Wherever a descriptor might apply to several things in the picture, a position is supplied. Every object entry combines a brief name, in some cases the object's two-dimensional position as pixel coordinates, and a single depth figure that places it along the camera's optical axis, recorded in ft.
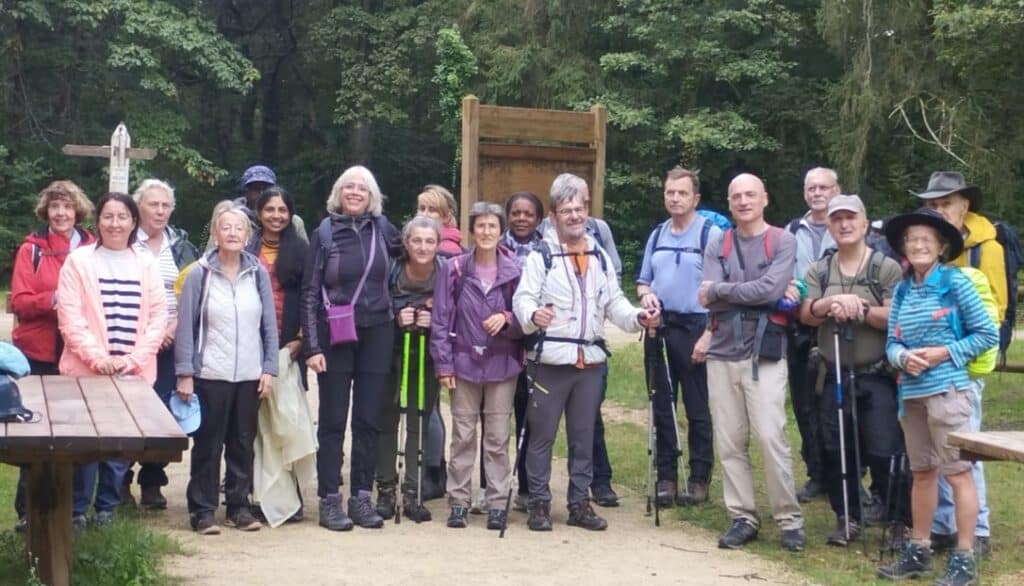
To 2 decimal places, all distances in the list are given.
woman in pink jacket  20.86
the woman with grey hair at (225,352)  22.38
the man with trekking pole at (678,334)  25.71
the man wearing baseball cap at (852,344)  22.16
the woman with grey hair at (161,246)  24.13
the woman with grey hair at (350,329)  23.21
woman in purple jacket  23.66
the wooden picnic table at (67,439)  14.71
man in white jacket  23.56
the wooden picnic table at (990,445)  16.87
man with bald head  22.34
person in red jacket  22.11
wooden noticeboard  31.55
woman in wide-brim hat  19.79
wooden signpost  53.11
